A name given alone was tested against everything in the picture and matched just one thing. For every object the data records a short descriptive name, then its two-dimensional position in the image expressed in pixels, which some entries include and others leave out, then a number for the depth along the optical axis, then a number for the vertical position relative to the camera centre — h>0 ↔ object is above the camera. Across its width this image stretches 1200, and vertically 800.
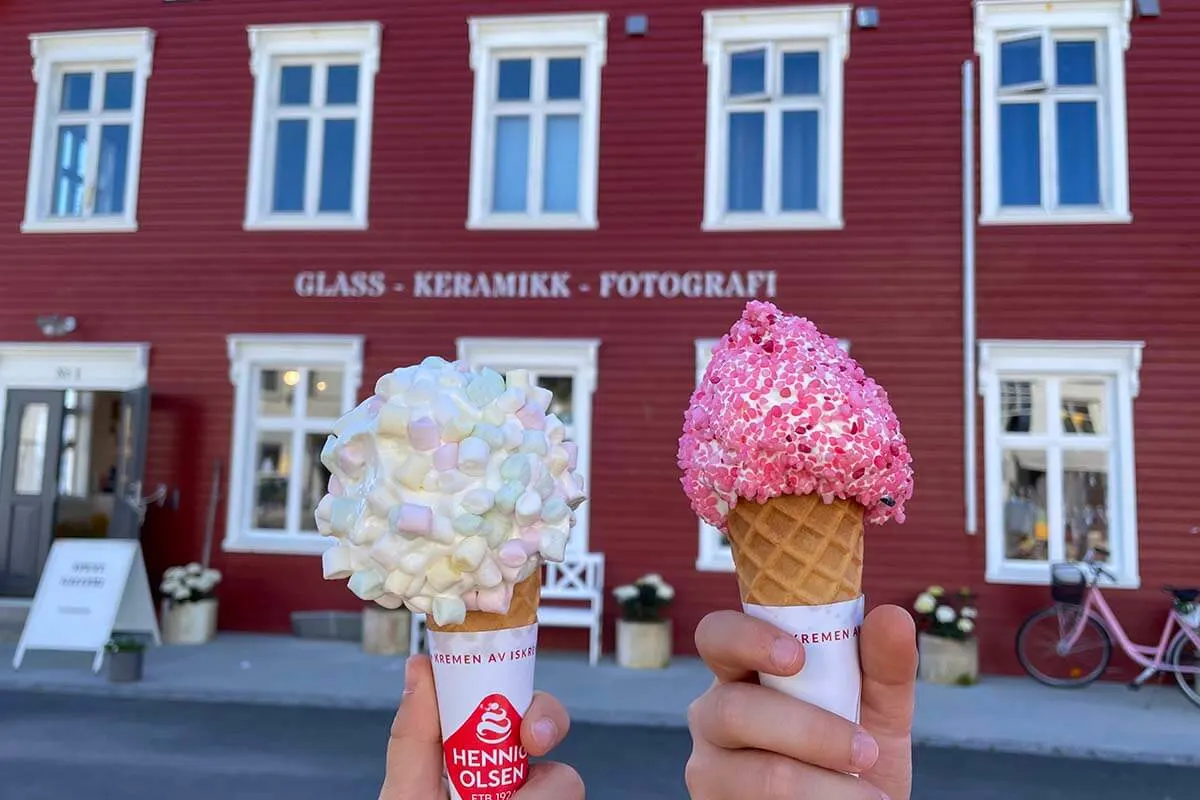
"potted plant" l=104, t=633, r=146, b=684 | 7.84 -1.96
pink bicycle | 7.98 -1.50
